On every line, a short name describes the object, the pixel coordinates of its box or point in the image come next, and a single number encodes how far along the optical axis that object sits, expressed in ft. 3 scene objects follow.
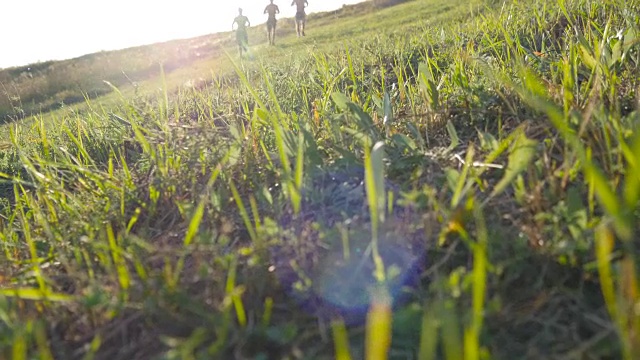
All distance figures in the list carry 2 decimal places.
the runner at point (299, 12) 70.03
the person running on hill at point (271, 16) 68.13
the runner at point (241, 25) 54.95
